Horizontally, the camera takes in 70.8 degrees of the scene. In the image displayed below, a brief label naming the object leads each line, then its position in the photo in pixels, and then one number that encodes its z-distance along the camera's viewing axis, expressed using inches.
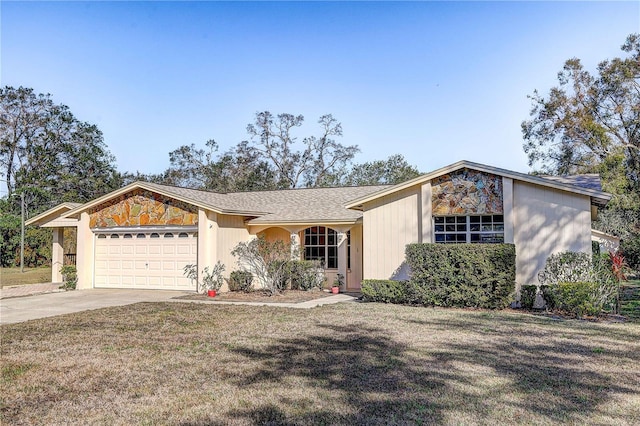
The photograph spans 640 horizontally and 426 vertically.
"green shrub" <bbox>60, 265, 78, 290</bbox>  673.0
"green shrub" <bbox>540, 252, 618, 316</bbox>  420.5
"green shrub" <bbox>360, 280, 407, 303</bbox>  515.2
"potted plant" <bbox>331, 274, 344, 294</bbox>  625.6
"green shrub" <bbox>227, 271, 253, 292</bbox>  636.1
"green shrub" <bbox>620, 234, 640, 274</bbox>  794.8
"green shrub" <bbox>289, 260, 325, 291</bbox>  629.9
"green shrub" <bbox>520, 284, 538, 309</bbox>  471.5
